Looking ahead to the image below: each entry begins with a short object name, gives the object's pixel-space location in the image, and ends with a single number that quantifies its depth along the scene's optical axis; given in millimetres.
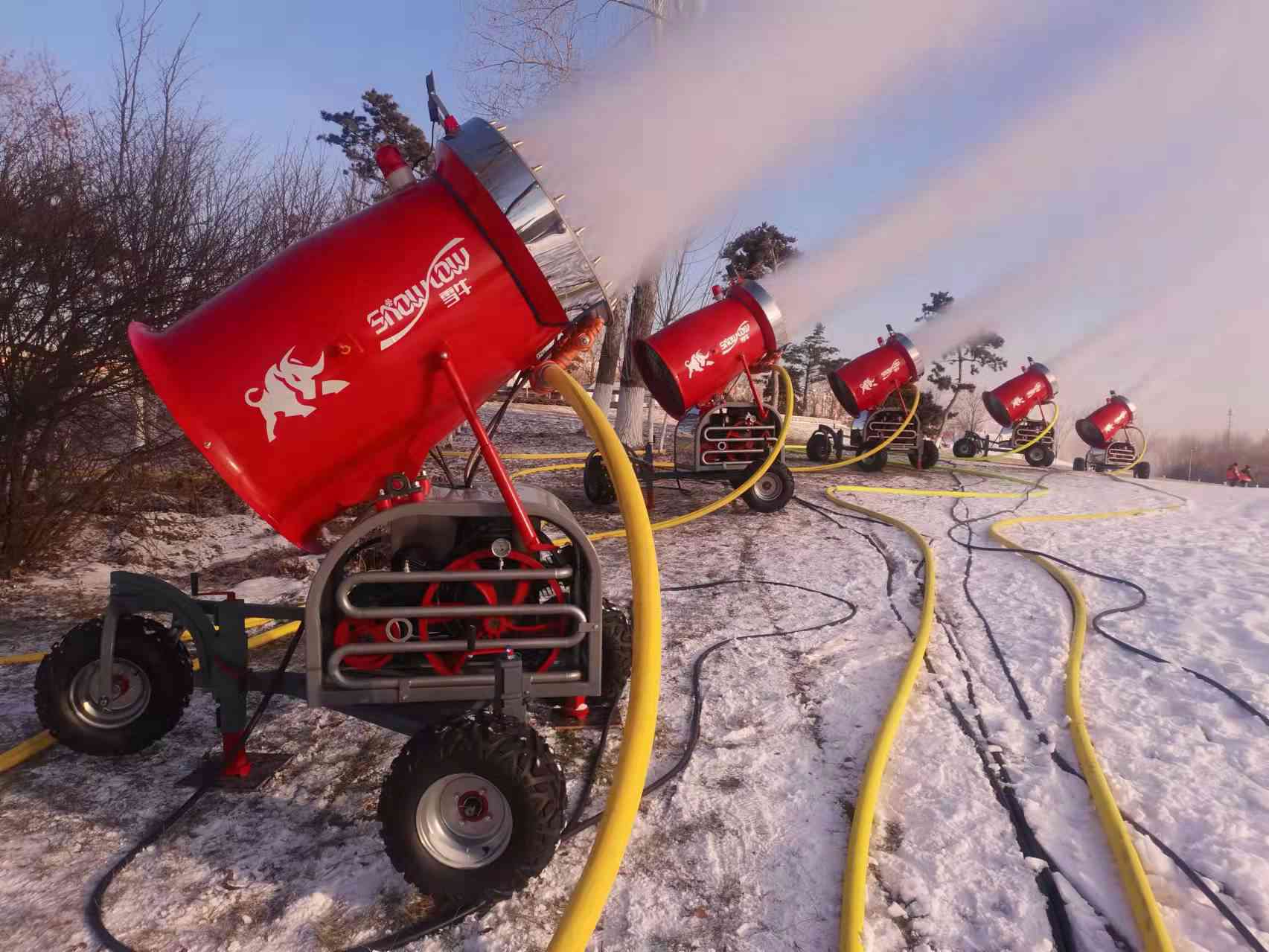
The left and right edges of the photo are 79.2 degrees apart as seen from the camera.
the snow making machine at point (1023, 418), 16750
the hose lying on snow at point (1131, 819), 2404
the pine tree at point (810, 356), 37781
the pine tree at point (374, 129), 24312
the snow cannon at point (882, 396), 12570
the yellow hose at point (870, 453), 12031
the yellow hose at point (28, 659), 4281
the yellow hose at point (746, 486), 7773
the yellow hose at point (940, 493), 10883
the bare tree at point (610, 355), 15102
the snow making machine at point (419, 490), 2562
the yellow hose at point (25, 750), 3214
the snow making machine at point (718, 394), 8227
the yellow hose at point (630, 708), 2084
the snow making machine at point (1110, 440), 17641
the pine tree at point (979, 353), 37750
